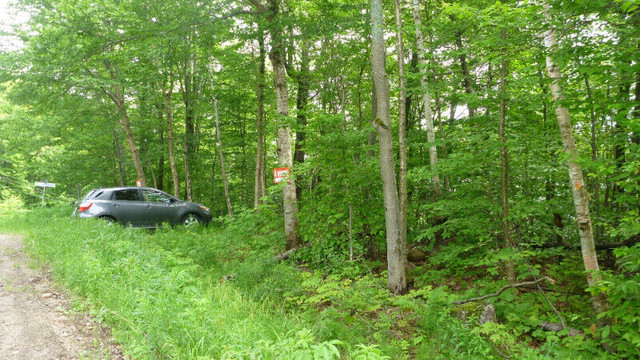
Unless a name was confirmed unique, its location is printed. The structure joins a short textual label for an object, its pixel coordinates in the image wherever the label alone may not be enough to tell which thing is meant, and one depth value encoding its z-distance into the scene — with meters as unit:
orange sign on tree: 7.95
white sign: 13.59
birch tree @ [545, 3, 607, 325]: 4.63
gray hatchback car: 10.23
